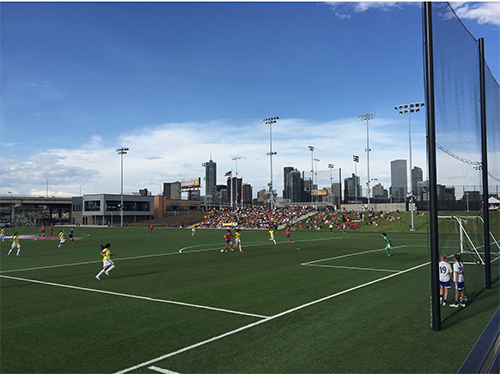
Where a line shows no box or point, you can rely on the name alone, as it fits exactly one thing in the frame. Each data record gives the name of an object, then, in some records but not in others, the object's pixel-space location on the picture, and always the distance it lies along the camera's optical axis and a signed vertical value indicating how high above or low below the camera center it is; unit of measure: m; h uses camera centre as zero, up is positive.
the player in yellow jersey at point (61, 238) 35.21 -3.24
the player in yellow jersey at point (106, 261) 16.98 -2.62
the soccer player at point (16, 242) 26.52 -2.72
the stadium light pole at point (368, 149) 71.31 +9.93
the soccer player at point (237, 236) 28.09 -2.60
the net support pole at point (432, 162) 8.31 +0.86
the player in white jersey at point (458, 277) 10.46 -2.13
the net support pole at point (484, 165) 12.73 +1.21
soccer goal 10.62 -1.19
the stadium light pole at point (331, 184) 99.69 +4.46
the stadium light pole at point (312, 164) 98.54 +10.15
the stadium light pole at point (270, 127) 82.62 +16.53
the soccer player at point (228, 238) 27.61 -2.64
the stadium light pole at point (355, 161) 87.06 +9.61
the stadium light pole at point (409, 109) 58.34 +14.49
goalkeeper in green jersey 23.95 -2.89
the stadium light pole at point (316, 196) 100.69 +1.32
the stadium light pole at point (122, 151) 90.88 +12.60
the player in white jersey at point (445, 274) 10.22 -2.04
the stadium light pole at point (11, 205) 107.32 -0.45
